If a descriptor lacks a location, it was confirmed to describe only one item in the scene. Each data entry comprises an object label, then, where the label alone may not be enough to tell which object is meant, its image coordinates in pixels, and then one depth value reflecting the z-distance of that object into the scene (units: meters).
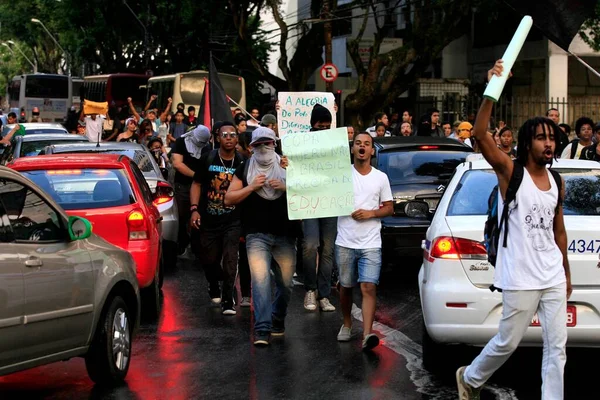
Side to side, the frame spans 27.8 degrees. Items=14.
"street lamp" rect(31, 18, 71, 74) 71.69
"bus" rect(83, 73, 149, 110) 51.66
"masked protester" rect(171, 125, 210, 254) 13.70
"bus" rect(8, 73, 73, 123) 59.31
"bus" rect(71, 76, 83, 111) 60.36
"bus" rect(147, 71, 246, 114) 39.66
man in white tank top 6.66
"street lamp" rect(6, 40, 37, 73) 97.77
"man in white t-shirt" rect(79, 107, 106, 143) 29.53
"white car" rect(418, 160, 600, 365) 7.85
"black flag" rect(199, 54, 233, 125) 16.33
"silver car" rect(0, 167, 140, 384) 6.95
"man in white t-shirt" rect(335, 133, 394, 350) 9.70
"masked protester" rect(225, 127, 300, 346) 10.00
